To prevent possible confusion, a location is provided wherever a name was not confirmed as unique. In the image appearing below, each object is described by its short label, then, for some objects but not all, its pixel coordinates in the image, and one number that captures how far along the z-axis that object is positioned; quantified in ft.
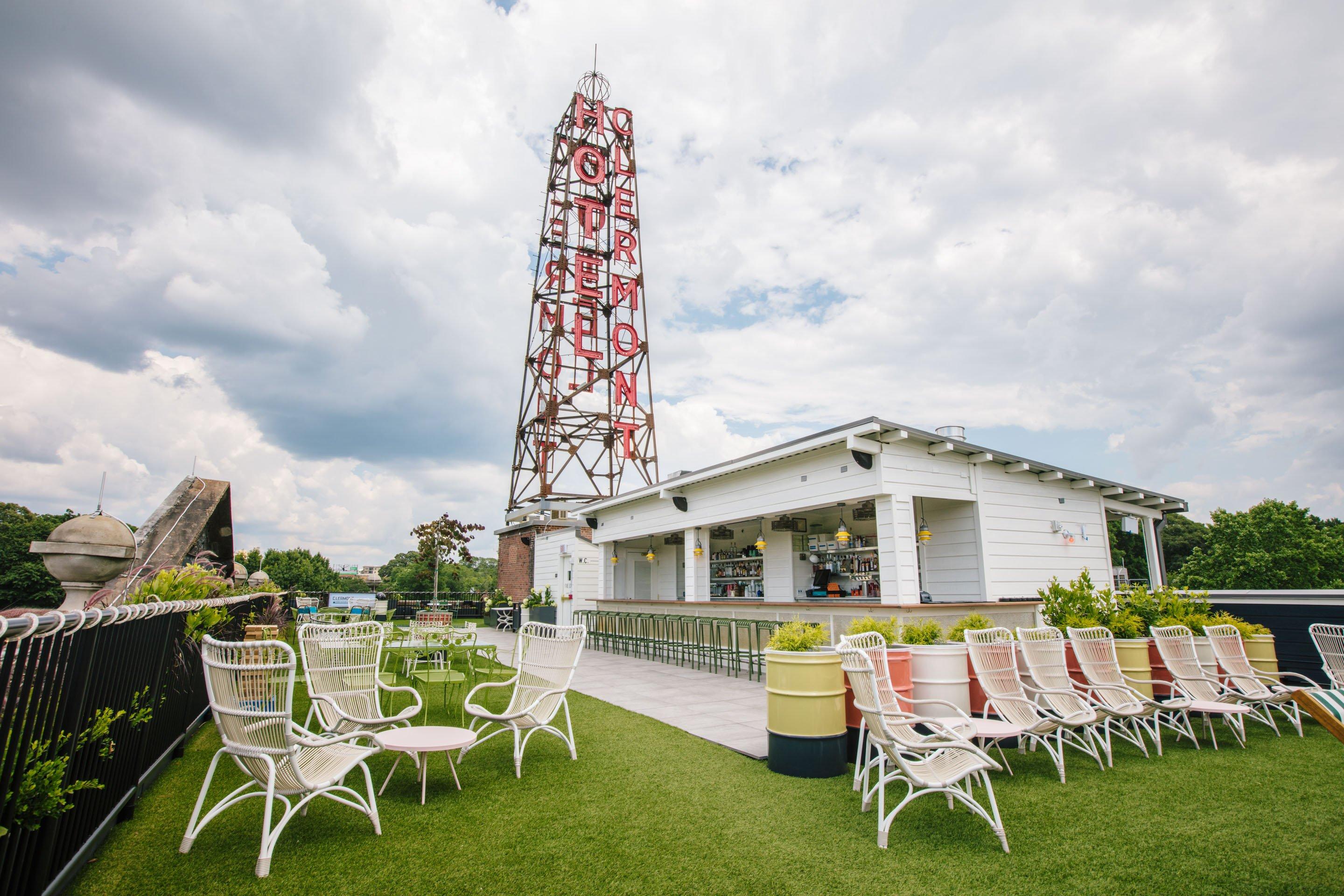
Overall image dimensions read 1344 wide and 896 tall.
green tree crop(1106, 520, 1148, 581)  131.54
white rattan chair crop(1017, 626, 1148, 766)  15.96
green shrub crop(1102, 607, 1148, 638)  20.01
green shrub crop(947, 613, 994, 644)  17.89
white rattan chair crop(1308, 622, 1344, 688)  19.15
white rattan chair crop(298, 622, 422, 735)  13.15
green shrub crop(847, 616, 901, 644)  16.52
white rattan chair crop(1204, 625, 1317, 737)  18.21
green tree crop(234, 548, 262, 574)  72.13
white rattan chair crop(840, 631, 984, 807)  12.67
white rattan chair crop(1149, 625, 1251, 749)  18.02
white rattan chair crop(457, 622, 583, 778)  14.62
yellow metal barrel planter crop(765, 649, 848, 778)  14.15
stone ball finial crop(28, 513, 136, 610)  12.69
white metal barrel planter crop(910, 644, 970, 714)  15.52
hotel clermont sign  82.53
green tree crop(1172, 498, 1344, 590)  103.91
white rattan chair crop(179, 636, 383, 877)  9.10
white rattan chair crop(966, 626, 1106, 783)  14.20
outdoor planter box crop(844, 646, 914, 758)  14.79
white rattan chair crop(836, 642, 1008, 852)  10.12
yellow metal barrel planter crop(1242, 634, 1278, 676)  21.40
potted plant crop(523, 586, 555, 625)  60.80
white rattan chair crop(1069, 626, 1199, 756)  16.48
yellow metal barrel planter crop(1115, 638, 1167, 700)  19.26
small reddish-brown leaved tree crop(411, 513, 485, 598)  79.77
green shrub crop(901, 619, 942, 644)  16.66
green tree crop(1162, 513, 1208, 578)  138.51
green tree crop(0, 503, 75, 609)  81.82
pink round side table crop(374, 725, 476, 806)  11.76
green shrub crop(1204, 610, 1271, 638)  21.74
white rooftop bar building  28.02
